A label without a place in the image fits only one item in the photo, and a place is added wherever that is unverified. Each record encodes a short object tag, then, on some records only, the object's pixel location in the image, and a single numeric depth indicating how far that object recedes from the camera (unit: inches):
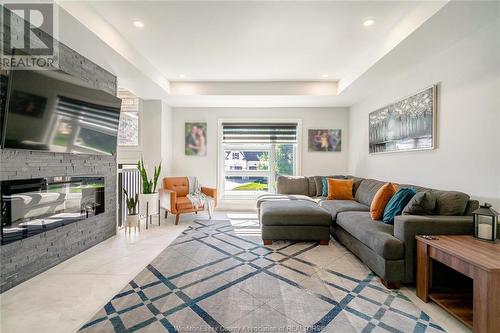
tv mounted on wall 79.0
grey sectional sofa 80.8
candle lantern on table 72.1
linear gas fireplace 80.7
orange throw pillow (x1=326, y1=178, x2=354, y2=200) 165.2
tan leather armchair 164.2
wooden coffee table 55.7
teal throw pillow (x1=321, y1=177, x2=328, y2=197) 180.6
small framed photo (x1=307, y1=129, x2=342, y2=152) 212.7
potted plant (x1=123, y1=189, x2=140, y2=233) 141.6
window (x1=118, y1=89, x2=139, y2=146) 195.5
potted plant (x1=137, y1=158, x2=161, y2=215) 153.0
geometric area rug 64.1
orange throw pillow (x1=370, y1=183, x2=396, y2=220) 107.2
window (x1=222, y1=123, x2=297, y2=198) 215.9
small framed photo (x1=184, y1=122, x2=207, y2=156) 214.5
